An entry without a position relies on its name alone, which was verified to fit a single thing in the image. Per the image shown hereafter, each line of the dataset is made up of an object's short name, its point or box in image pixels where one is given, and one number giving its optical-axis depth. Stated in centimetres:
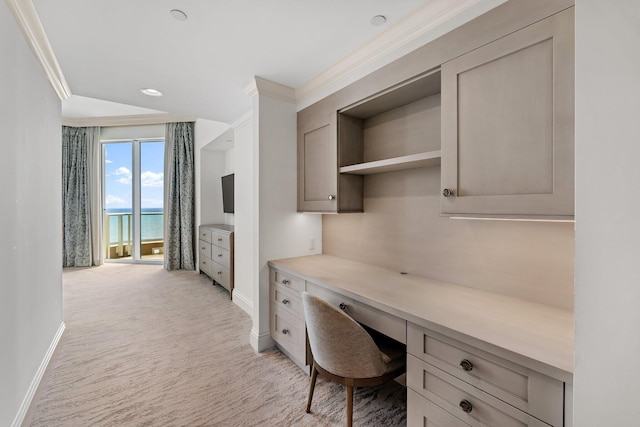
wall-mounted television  464
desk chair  145
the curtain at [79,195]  567
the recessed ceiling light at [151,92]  261
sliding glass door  593
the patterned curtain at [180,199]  546
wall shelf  159
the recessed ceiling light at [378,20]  165
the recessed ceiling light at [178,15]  159
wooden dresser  389
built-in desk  93
